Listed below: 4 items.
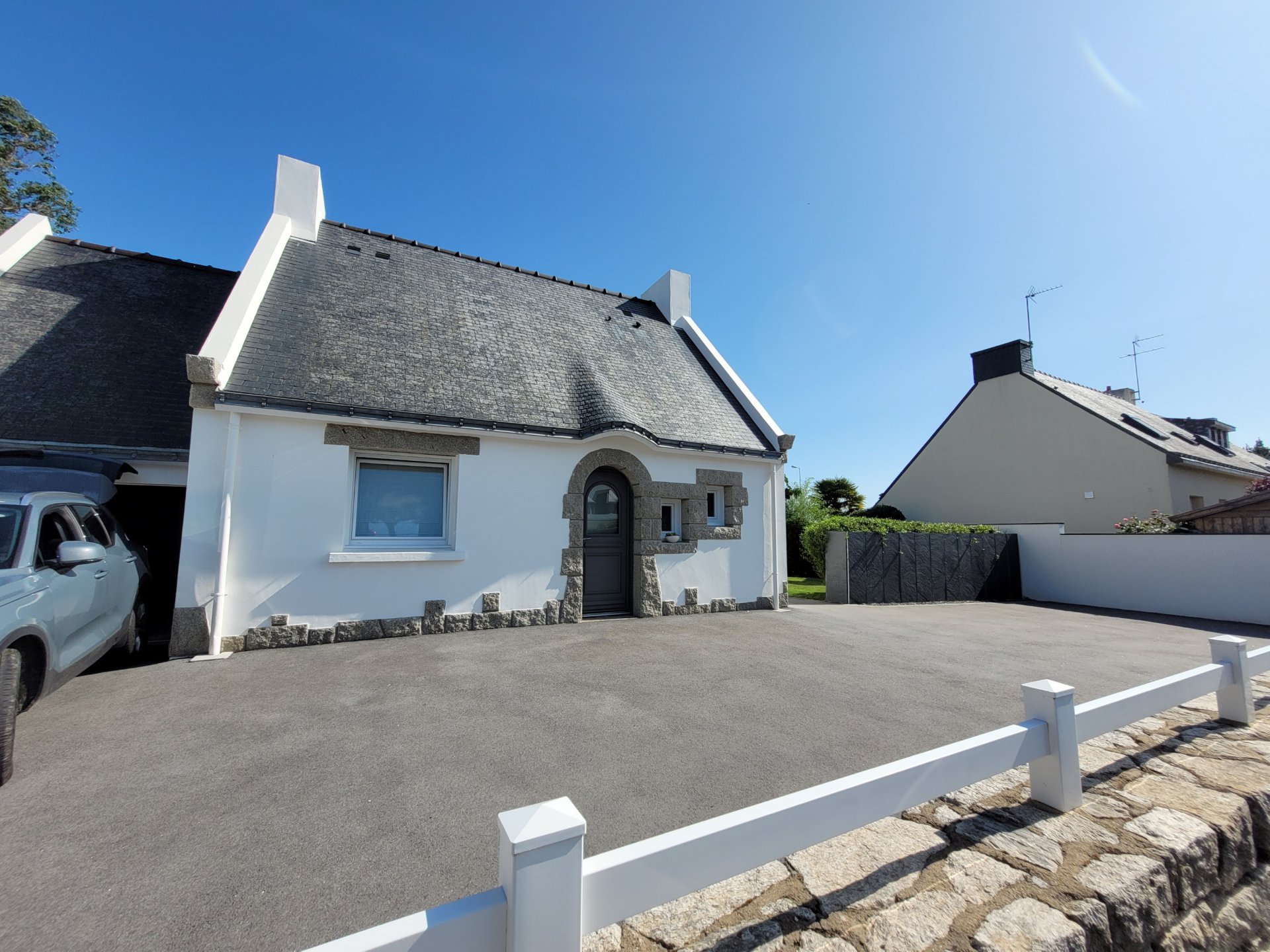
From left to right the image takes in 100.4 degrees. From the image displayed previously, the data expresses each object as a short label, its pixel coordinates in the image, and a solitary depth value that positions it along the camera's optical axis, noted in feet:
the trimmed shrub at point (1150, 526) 38.93
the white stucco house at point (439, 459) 19.60
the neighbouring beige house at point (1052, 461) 47.11
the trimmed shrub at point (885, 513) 63.16
